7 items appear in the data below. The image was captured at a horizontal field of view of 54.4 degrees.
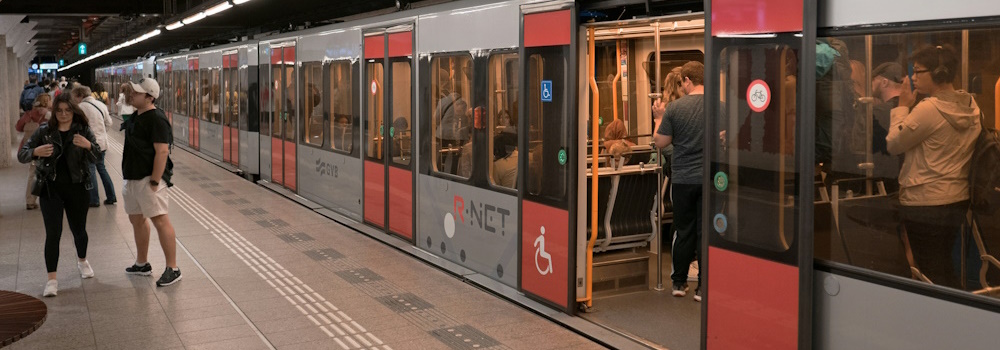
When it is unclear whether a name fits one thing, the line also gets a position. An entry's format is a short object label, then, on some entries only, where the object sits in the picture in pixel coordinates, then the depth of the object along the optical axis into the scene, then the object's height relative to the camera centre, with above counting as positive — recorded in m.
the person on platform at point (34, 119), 11.77 -0.11
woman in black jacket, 6.99 -0.42
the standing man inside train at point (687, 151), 6.20 -0.27
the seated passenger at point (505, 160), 6.89 -0.36
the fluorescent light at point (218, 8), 11.73 +1.29
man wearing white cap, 7.12 -0.37
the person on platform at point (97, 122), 10.63 -0.13
